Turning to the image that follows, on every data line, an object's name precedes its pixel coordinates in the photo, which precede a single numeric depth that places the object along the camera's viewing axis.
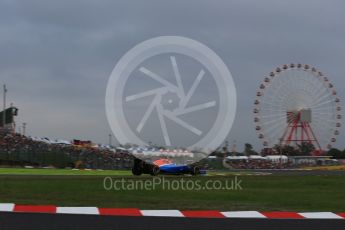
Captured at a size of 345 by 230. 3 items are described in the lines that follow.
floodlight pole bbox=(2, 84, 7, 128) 69.86
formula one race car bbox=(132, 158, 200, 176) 25.61
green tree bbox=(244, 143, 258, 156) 120.59
